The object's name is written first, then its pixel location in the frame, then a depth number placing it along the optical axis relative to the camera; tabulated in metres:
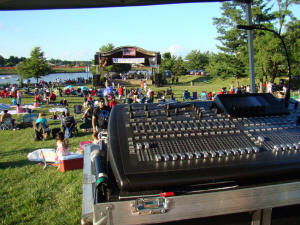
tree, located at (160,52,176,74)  45.00
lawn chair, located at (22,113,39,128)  11.56
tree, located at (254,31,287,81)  19.67
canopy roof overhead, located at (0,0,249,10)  2.00
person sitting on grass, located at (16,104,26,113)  14.75
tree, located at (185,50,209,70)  63.22
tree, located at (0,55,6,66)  105.50
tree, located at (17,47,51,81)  37.00
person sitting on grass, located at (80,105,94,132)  10.34
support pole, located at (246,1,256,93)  2.80
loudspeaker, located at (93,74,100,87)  29.84
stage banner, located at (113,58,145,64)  28.69
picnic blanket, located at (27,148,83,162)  5.39
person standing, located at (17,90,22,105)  17.75
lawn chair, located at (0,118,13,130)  11.12
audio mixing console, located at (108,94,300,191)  1.22
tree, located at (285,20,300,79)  21.11
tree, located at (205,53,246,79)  30.69
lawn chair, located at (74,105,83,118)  13.52
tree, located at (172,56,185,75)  43.38
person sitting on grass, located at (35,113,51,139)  8.81
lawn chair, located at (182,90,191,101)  20.31
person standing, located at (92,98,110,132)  6.48
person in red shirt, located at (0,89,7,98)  23.19
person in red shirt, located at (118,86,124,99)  21.39
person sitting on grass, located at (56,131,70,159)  5.71
